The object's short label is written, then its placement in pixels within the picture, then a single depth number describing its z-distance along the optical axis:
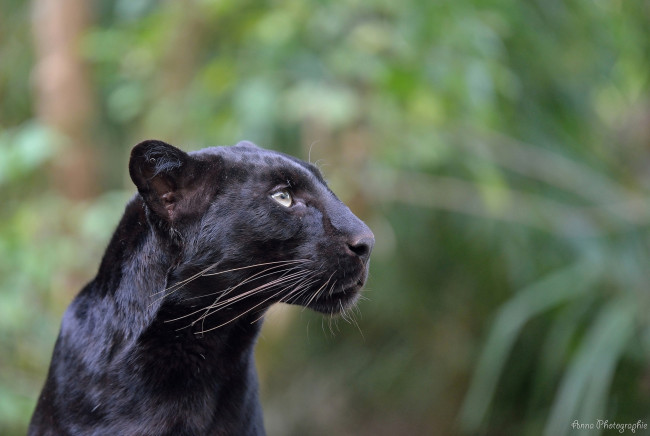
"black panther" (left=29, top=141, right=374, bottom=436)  3.22
